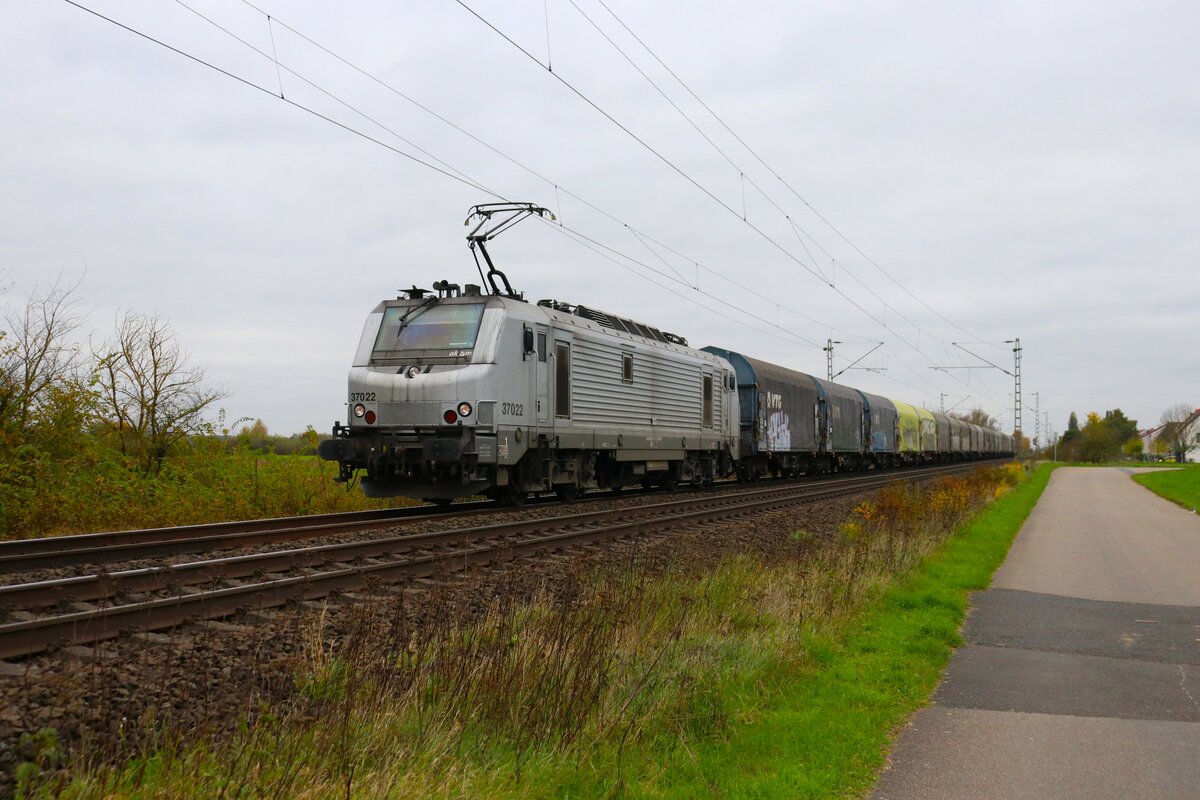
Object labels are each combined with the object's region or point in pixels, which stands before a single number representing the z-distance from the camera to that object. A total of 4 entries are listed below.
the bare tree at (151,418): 15.91
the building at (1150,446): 121.11
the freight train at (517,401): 13.88
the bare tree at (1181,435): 105.86
